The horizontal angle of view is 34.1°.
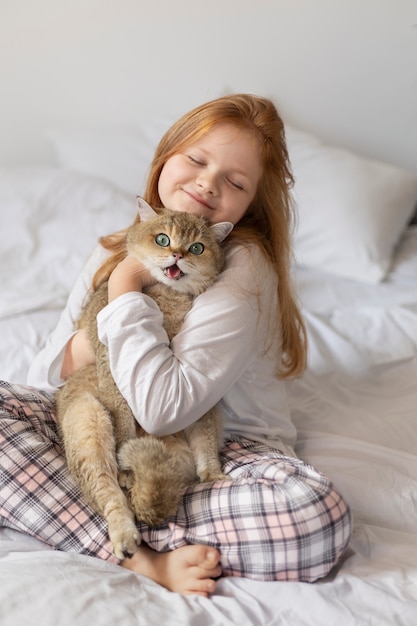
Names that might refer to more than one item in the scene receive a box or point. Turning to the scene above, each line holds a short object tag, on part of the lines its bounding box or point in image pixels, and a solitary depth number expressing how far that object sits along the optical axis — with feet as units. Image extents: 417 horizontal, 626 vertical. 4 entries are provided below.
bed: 3.73
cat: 4.10
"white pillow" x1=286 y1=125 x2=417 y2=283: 7.72
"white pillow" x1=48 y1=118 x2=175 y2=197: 8.84
